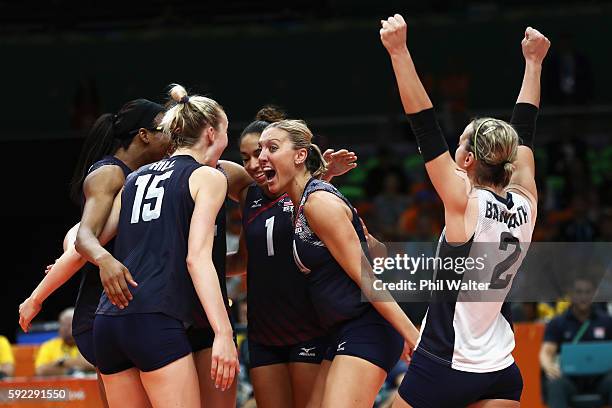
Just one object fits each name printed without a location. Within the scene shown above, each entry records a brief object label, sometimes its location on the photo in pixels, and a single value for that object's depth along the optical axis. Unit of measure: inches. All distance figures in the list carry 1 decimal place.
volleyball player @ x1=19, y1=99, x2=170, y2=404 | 361.1
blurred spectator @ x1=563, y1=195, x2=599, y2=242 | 920.9
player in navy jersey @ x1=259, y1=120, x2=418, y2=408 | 354.6
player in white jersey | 316.5
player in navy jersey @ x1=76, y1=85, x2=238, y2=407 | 320.5
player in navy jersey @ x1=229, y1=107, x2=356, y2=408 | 390.3
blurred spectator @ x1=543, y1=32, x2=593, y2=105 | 1111.0
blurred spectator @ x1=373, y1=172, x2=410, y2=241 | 973.1
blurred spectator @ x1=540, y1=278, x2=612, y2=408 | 676.7
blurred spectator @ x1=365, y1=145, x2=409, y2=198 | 1020.5
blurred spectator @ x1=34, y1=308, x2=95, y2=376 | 645.4
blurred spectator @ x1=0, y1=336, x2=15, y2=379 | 672.4
